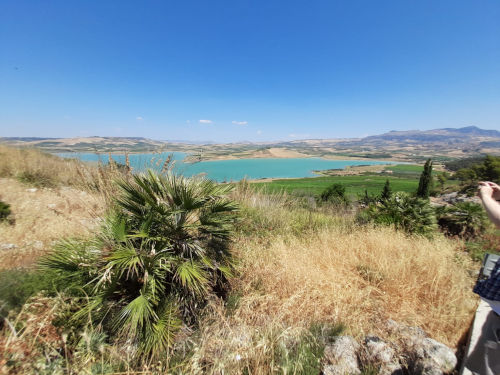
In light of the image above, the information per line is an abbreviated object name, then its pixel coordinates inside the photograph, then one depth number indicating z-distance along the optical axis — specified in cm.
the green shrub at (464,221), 756
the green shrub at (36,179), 725
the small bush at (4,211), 473
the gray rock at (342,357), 200
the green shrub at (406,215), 587
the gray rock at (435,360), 201
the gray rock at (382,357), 205
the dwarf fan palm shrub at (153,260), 208
